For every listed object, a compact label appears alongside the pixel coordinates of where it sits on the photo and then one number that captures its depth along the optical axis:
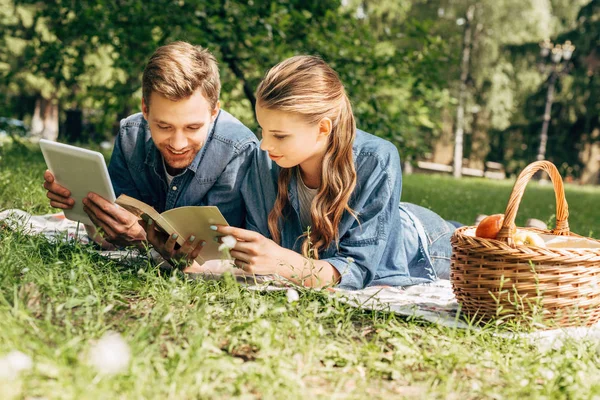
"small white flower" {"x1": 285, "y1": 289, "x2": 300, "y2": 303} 2.53
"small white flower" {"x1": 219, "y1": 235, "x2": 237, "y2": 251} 2.41
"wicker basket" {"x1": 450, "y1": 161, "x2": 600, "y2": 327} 2.65
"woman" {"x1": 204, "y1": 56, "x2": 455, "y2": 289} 3.01
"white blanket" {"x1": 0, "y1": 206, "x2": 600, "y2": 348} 2.67
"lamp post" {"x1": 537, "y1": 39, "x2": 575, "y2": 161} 21.73
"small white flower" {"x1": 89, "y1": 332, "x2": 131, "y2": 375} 1.74
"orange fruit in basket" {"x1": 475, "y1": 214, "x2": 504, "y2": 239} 2.84
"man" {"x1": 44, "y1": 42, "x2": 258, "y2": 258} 3.30
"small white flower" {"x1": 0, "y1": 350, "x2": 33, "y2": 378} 1.63
